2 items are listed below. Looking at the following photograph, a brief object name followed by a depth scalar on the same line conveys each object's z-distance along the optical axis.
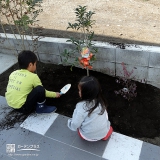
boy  2.55
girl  1.93
